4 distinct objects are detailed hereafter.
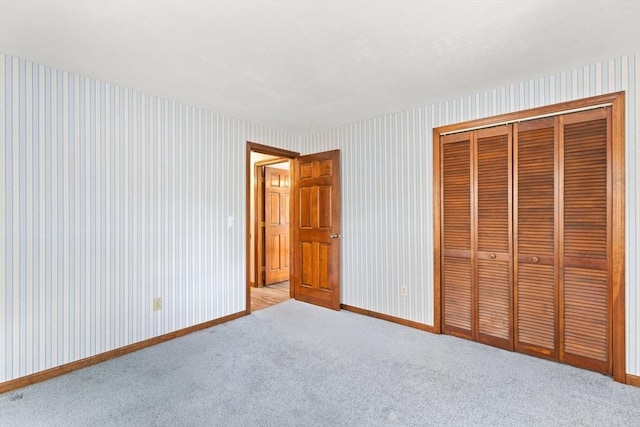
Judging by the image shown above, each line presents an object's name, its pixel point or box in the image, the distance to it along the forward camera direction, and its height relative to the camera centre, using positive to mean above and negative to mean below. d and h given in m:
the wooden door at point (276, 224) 5.38 -0.22
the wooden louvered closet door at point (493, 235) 2.83 -0.22
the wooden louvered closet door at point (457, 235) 3.07 -0.24
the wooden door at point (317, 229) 4.05 -0.24
